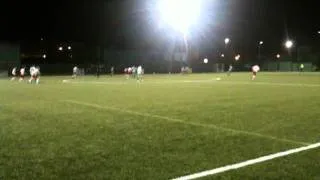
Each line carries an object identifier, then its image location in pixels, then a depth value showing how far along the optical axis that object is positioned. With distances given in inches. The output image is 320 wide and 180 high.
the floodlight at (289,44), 4620.6
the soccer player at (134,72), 2616.6
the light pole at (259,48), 5029.5
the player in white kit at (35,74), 1865.2
